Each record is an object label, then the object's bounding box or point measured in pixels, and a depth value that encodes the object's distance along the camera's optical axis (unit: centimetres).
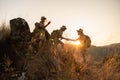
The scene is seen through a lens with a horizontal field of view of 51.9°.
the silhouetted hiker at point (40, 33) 502
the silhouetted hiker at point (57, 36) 523
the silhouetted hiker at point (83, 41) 565
